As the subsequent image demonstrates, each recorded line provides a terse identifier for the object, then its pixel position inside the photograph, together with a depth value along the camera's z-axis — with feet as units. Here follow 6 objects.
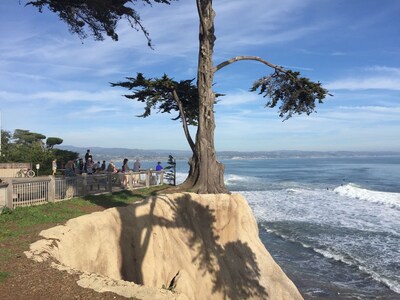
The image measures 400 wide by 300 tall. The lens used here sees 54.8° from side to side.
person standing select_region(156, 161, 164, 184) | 69.56
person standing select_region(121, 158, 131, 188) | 58.34
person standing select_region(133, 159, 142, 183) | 70.28
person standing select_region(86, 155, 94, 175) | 63.82
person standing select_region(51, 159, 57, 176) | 70.71
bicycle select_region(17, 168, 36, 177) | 65.10
